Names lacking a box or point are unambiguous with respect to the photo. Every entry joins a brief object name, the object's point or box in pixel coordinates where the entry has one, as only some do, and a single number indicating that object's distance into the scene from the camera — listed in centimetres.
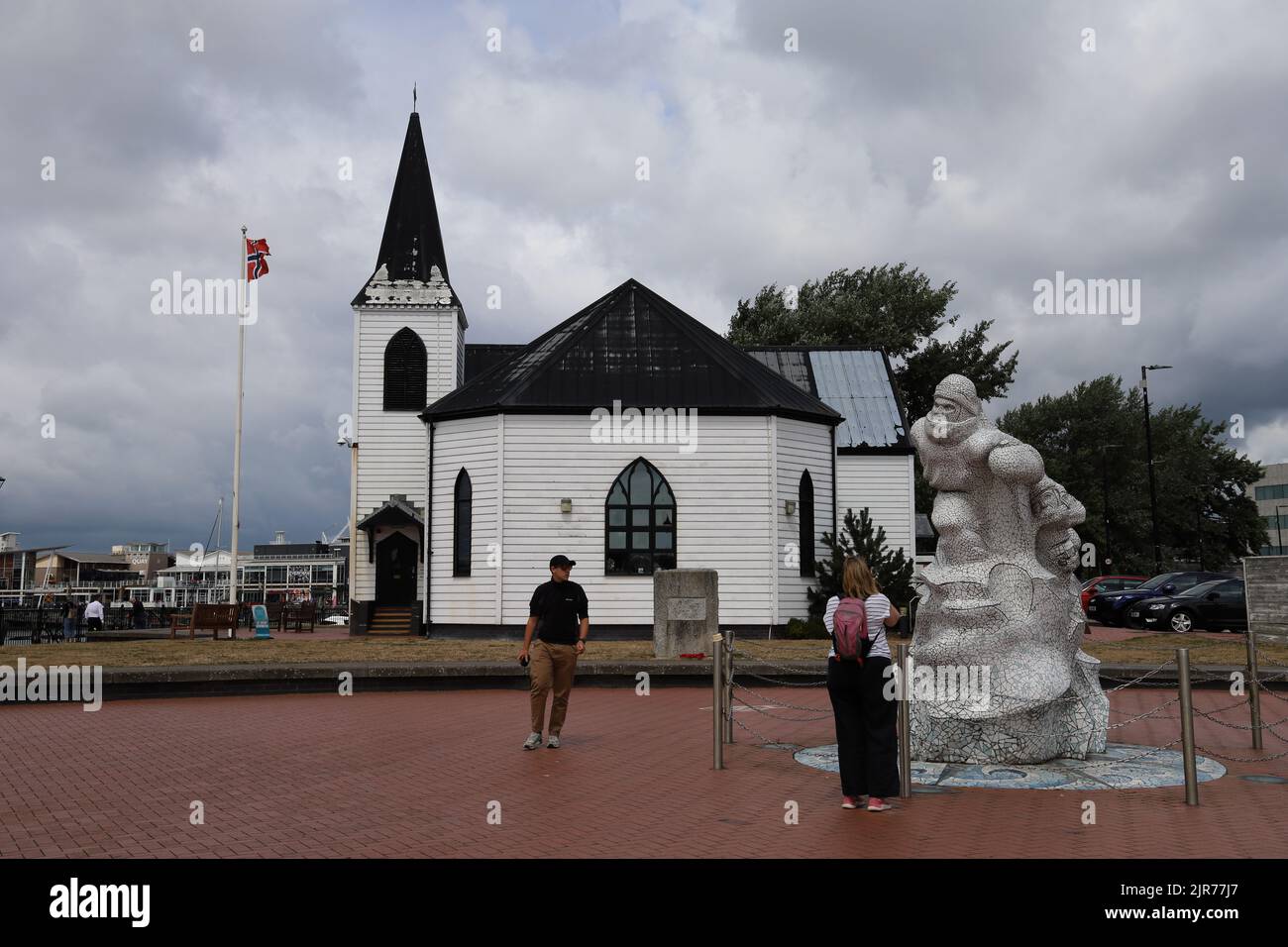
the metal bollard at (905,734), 826
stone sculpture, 943
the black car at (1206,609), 2920
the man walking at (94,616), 3259
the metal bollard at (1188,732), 791
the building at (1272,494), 11762
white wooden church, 2638
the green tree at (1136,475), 6769
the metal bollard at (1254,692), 1087
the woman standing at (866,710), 795
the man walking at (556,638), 1101
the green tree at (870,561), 2636
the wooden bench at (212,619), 2692
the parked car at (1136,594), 3234
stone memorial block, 2003
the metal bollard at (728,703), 1149
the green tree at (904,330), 5347
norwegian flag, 3309
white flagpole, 3244
